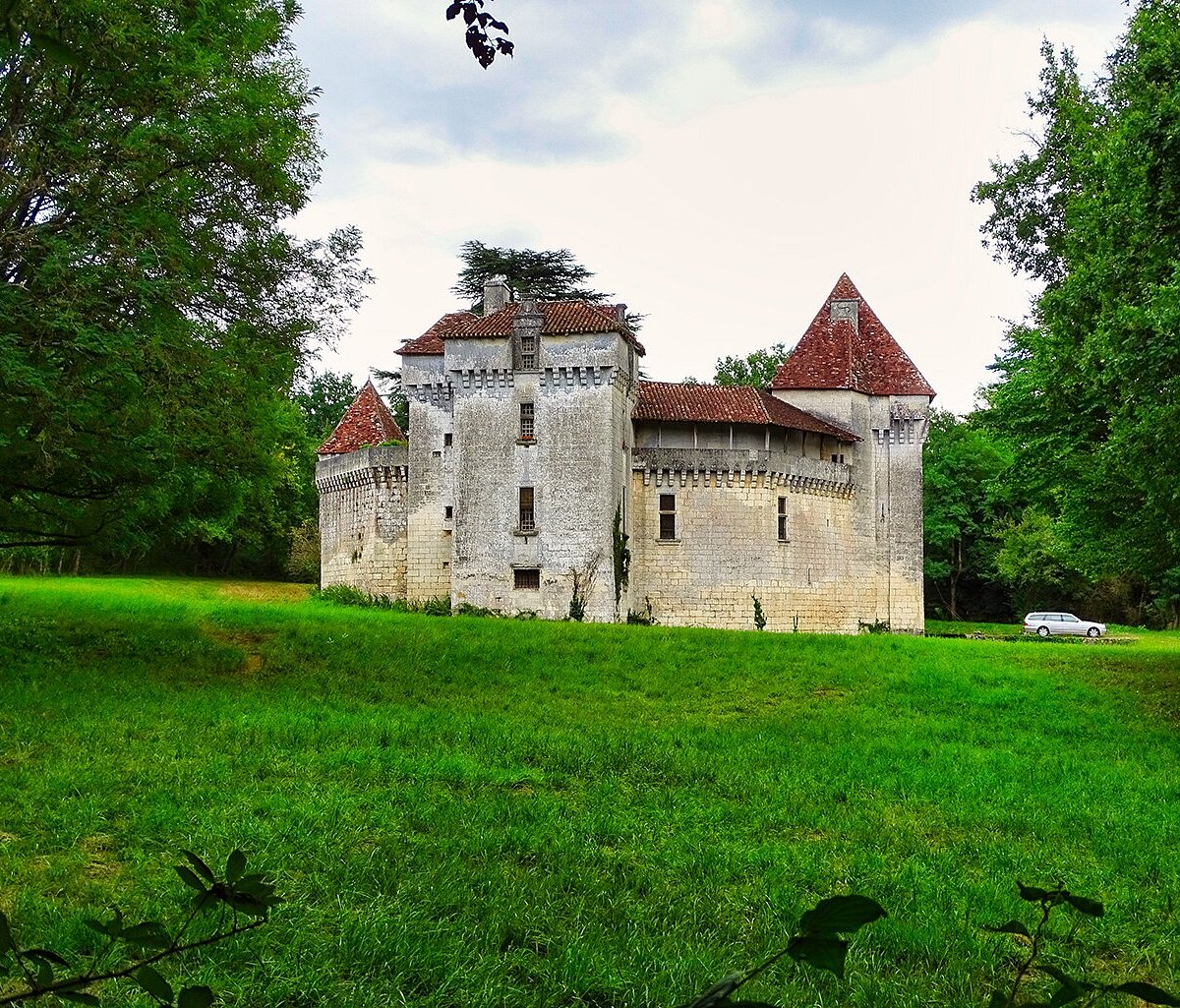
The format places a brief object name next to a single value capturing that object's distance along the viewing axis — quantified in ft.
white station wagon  151.74
